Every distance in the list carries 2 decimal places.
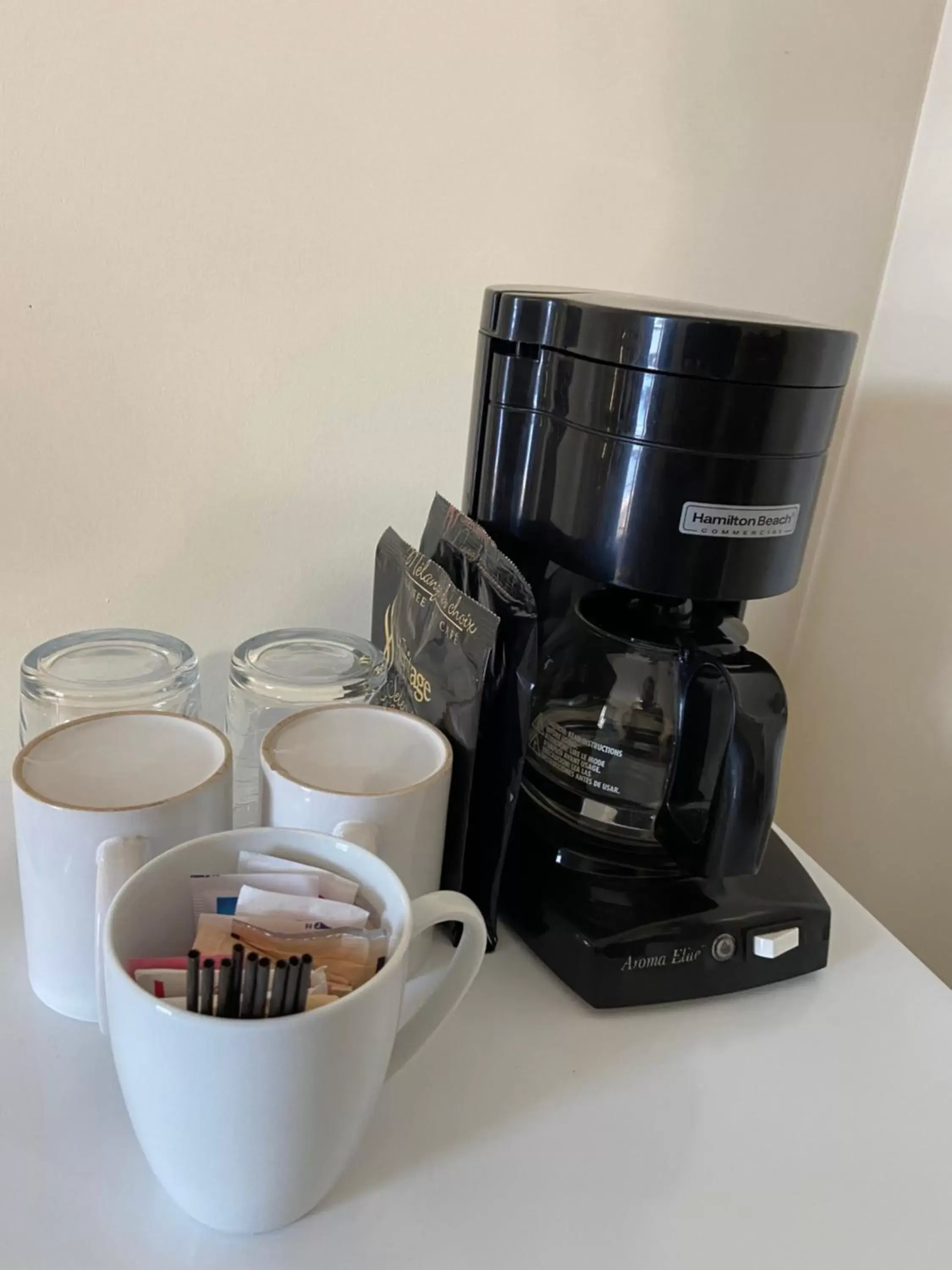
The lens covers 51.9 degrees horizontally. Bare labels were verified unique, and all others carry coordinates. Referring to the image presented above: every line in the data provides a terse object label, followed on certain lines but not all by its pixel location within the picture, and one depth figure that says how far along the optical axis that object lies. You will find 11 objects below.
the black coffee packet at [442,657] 0.55
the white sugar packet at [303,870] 0.45
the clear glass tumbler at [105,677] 0.62
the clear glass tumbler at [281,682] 0.66
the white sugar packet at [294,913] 0.44
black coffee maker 0.51
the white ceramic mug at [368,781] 0.50
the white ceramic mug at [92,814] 0.48
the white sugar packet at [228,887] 0.45
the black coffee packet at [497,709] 0.54
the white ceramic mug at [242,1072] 0.37
